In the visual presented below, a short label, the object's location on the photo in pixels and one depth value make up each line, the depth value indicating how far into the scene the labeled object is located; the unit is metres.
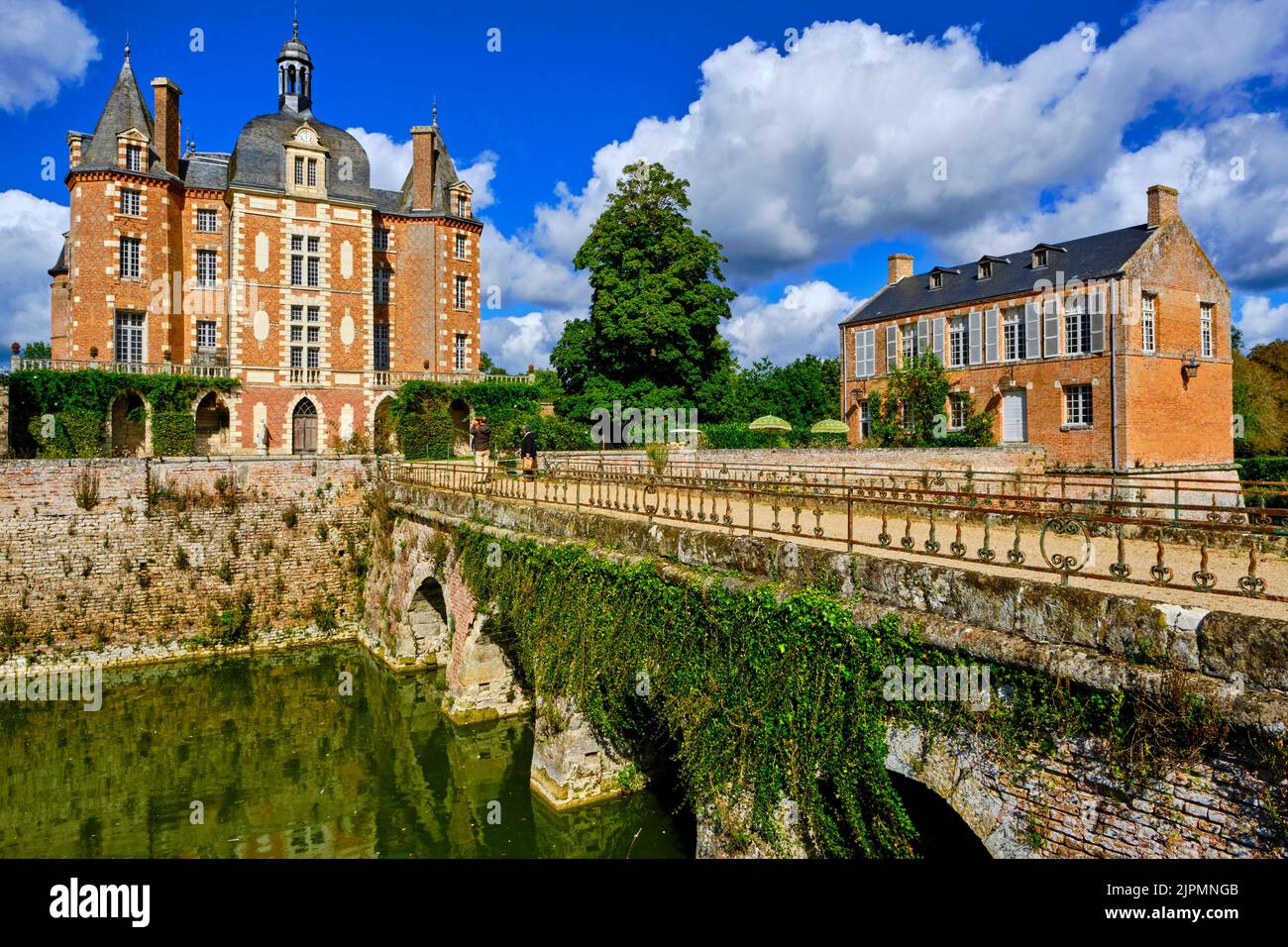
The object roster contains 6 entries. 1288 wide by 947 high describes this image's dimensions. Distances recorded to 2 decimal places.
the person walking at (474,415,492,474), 17.08
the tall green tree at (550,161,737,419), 30.66
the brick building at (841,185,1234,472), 27.61
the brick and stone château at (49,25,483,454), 30.06
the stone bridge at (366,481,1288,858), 3.98
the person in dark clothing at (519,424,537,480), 16.23
